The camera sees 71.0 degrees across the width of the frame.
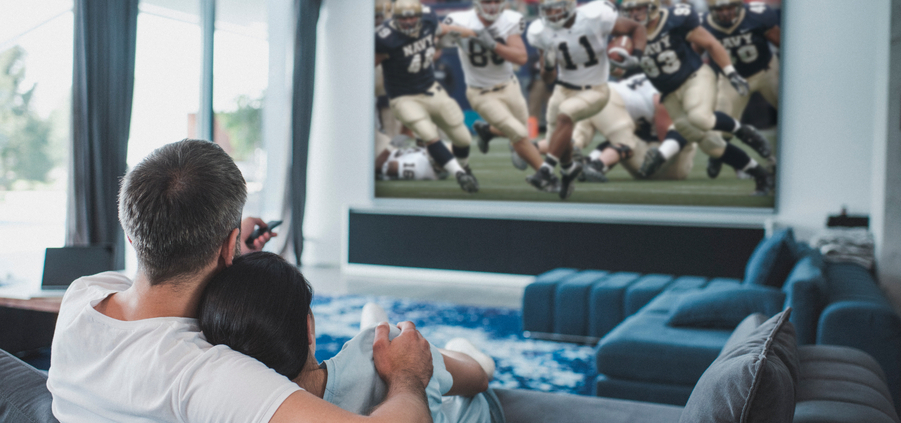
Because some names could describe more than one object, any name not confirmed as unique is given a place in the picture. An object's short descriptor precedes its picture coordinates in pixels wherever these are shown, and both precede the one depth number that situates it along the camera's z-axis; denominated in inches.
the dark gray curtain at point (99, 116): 180.5
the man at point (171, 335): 38.7
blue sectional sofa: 105.0
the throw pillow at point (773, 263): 130.0
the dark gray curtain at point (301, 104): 280.7
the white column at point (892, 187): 155.4
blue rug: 134.0
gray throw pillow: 46.1
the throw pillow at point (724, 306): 117.0
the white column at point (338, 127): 285.1
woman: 41.9
